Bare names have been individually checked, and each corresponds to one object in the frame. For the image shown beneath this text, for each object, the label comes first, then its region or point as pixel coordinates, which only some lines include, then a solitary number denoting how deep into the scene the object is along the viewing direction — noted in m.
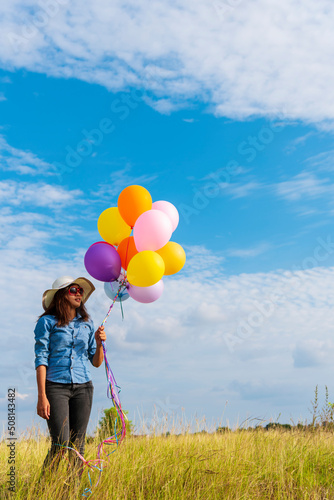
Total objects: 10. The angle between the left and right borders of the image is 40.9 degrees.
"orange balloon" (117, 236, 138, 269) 4.99
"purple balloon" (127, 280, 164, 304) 4.84
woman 3.88
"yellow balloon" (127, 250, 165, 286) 4.52
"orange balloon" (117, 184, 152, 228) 4.99
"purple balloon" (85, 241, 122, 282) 4.83
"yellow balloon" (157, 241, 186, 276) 4.96
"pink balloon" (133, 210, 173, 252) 4.69
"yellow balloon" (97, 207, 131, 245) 5.23
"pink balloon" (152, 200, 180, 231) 5.28
